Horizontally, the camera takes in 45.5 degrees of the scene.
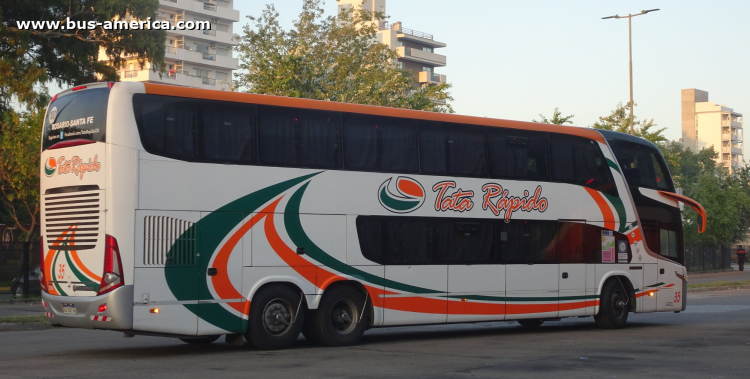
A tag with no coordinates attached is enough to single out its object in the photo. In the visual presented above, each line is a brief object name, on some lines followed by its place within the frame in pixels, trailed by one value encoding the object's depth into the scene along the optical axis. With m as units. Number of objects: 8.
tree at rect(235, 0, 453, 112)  38.22
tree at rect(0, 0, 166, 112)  24.94
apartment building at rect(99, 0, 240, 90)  86.94
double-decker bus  12.59
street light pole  39.38
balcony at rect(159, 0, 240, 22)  87.21
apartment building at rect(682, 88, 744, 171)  150.50
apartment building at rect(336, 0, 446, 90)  98.56
